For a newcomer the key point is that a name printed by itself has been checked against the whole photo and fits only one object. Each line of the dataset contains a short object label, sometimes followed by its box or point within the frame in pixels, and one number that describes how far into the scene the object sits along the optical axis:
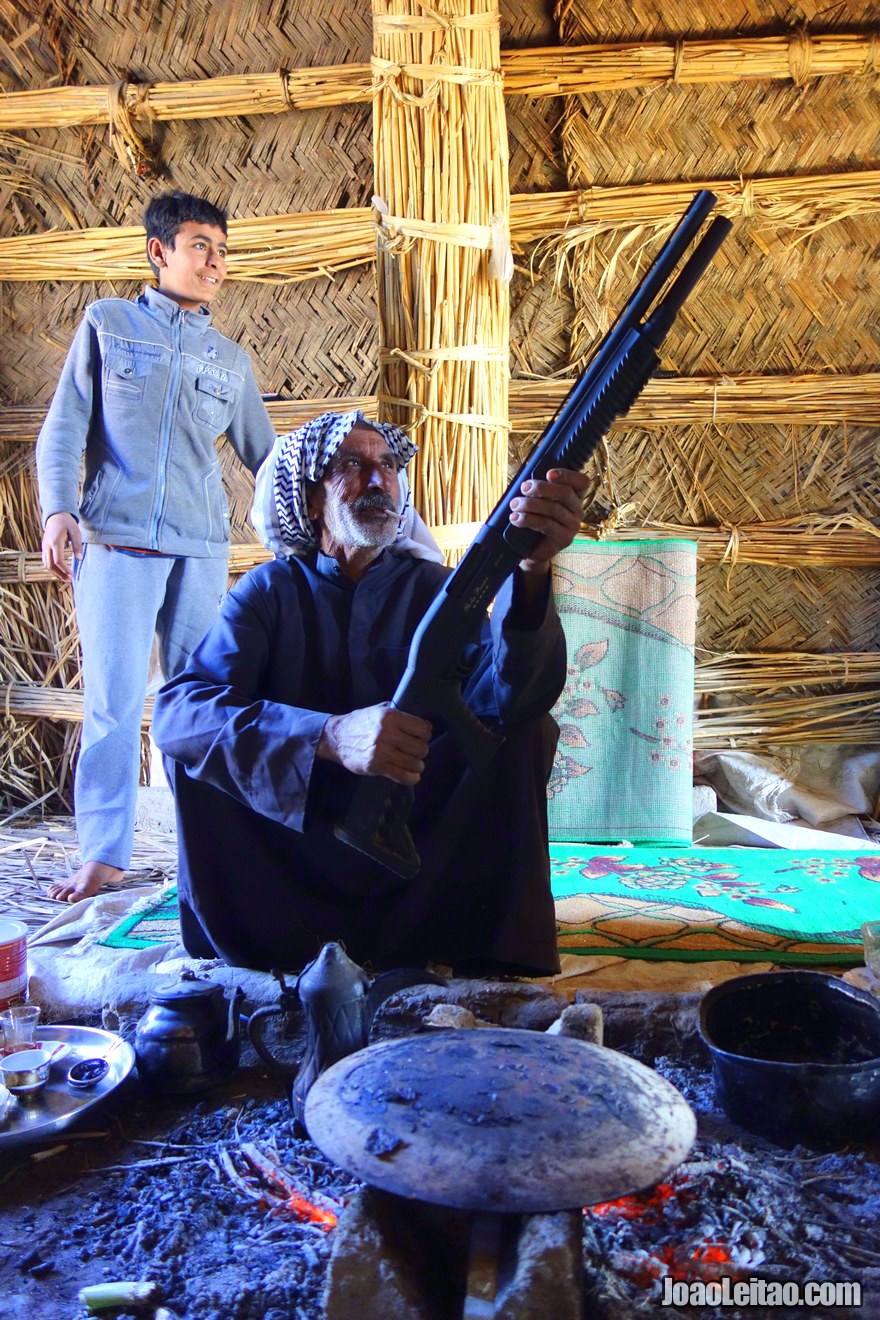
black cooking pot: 1.54
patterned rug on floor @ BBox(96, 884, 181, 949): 2.37
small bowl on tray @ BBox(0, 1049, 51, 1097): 1.68
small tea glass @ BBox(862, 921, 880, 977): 1.98
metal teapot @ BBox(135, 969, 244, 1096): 1.75
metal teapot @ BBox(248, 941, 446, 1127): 1.59
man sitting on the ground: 1.82
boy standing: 2.84
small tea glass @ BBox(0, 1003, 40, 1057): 1.79
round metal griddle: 1.02
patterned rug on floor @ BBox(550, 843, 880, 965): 2.26
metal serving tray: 1.58
